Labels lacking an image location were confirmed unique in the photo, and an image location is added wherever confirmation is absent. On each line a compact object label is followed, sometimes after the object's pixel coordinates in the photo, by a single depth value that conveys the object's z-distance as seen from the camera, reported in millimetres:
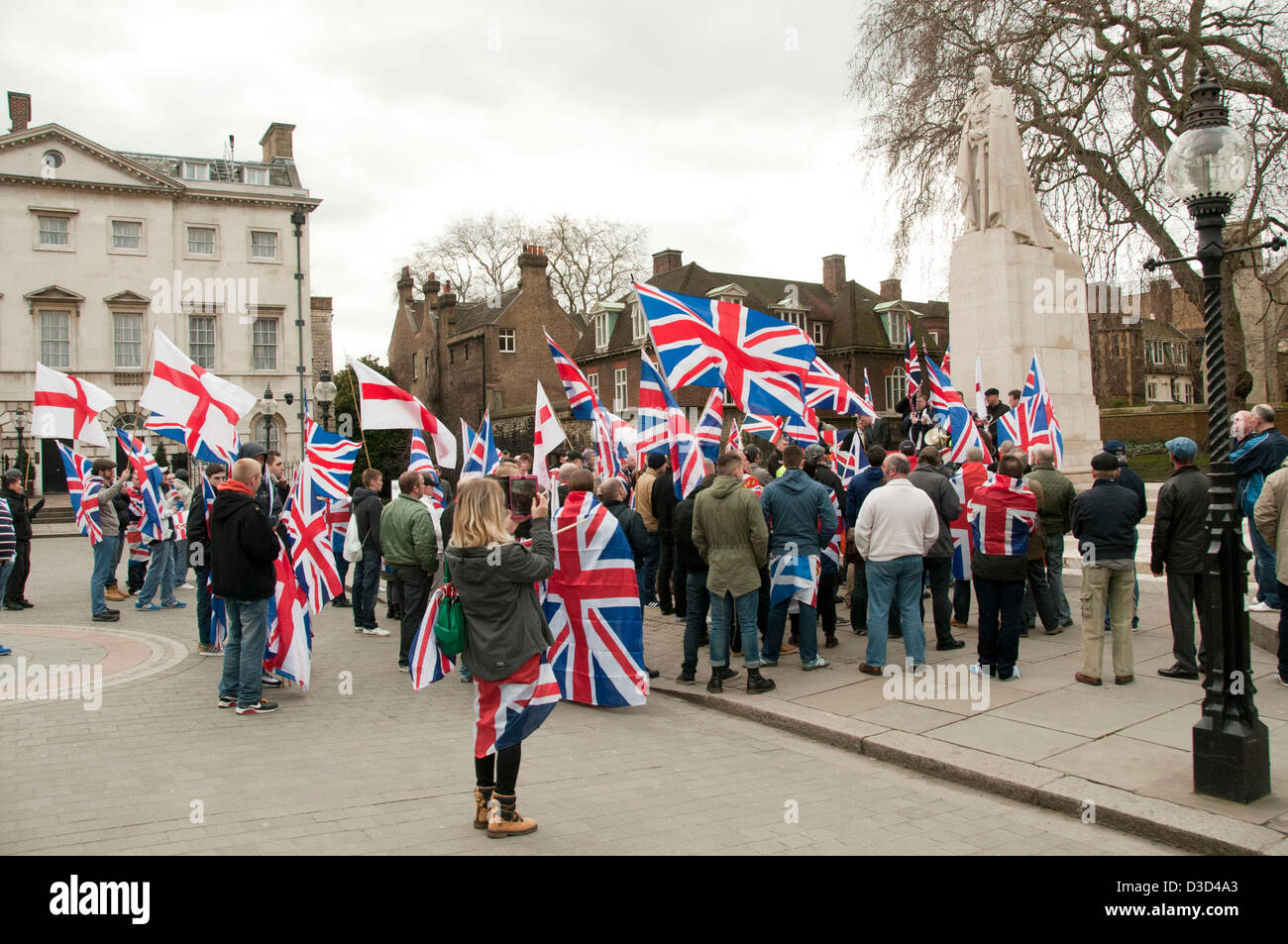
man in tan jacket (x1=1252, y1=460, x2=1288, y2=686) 7402
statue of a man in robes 16281
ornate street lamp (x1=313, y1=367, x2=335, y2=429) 23312
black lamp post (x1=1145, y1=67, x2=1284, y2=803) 5430
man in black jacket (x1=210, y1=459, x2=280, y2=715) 7754
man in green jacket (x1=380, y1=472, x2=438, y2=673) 9062
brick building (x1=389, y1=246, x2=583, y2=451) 50500
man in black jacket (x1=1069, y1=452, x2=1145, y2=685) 7945
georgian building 42750
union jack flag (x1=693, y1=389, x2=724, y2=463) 10055
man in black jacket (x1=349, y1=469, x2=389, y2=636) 12047
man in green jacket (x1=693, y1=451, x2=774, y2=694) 8391
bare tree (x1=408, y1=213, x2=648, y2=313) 62812
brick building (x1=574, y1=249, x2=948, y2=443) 48625
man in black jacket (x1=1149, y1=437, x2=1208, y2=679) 7801
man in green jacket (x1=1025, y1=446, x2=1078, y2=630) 9578
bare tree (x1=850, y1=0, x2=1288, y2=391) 22656
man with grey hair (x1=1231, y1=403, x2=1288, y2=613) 9156
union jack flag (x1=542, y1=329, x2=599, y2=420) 12797
